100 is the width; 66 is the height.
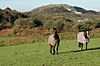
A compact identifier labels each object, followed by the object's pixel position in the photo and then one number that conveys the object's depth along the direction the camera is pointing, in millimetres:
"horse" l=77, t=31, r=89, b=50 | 17985
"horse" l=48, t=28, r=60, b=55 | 16475
